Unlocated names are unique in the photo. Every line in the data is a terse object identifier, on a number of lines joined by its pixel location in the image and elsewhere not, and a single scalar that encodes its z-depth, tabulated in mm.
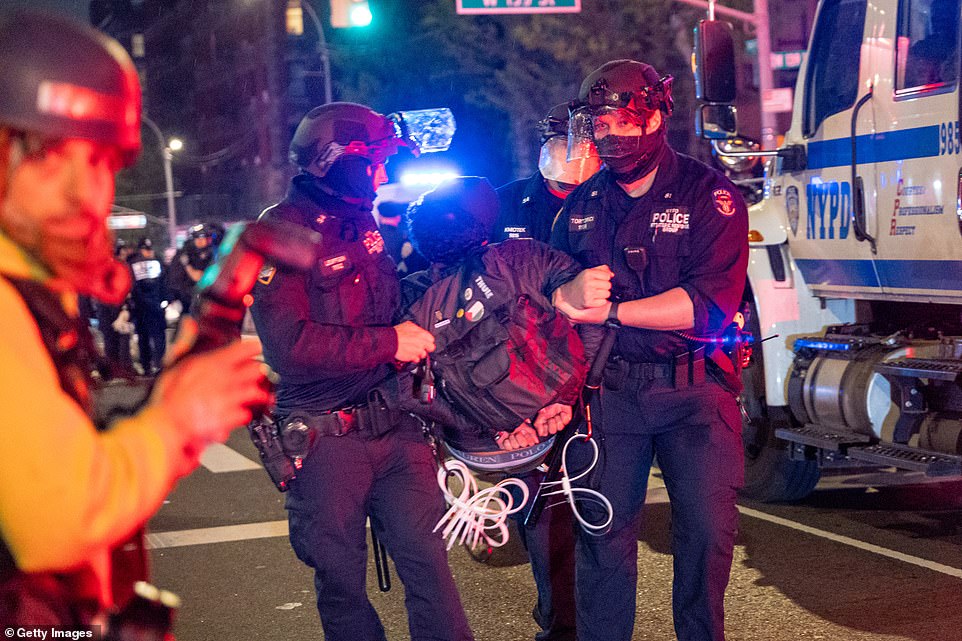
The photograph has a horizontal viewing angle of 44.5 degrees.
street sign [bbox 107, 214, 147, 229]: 43991
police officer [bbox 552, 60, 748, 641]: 3859
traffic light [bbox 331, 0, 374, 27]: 16875
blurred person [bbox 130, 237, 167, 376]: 15812
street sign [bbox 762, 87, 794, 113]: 14953
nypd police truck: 5480
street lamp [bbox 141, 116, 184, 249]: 51719
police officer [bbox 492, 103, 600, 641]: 4793
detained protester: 3803
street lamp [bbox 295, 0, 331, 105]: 30667
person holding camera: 1596
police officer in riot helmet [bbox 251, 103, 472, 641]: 3545
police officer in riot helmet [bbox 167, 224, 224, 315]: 14102
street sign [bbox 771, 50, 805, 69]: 15313
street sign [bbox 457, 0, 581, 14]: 15133
